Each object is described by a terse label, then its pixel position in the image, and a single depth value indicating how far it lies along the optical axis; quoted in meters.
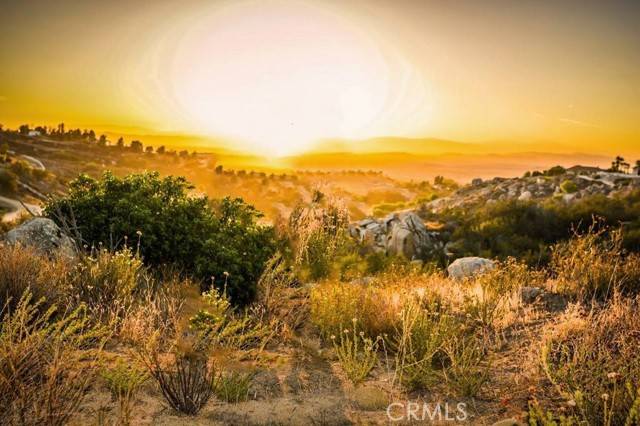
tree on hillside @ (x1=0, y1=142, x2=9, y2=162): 52.10
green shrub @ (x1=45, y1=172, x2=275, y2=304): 8.54
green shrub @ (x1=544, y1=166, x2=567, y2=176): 36.60
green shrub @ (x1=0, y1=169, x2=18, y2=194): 41.50
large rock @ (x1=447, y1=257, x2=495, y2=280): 11.80
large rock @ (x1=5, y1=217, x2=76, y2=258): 8.64
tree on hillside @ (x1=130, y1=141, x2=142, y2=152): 94.62
